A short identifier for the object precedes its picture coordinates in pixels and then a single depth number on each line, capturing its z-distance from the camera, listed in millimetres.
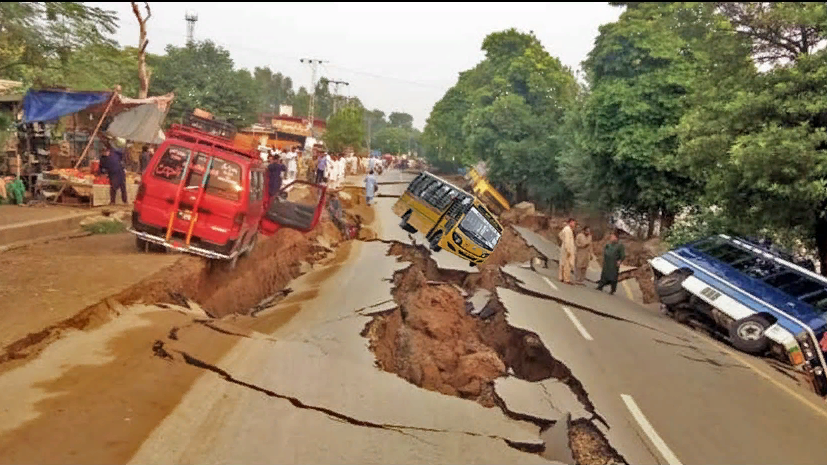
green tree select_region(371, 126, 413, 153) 120188
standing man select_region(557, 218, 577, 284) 13966
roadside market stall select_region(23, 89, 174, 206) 14734
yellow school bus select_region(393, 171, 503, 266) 15477
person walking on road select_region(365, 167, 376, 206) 24656
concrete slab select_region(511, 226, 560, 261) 19130
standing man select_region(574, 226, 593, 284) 14453
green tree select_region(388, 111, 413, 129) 190875
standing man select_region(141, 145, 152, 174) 17773
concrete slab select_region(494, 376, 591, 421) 6074
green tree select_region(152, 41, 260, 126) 37656
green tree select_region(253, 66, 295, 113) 123500
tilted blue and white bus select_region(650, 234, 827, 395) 9305
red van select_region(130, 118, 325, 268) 9953
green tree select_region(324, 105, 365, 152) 51344
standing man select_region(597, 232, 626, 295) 13578
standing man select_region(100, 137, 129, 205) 15527
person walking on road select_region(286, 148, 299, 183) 26797
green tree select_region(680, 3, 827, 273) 10203
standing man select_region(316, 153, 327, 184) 23922
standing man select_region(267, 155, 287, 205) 15596
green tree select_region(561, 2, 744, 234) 18156
